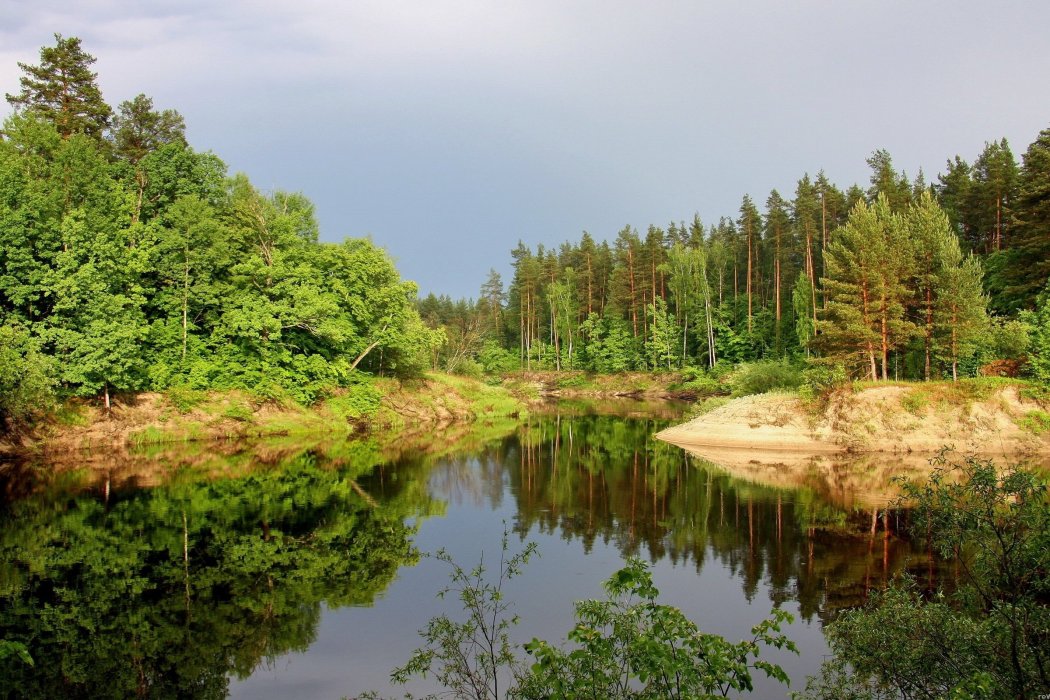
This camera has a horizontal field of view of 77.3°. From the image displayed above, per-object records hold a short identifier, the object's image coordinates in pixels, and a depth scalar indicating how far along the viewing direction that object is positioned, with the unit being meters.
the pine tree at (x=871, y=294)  41.88
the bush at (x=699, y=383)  76.75
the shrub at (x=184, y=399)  41.47
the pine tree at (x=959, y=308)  40.88
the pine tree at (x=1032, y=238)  45.53
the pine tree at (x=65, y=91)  46.69
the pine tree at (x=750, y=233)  83.38
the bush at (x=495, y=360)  106.56
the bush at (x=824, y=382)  40.78
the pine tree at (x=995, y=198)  60.09
